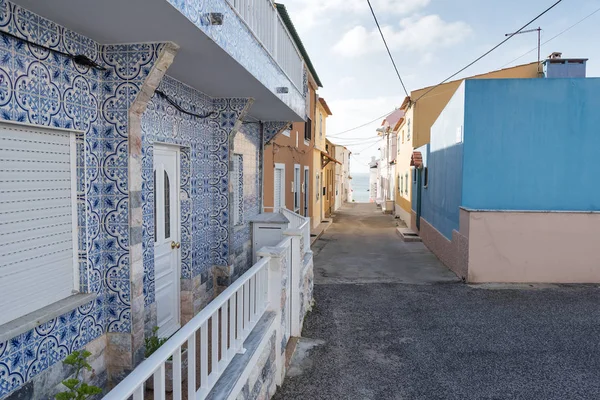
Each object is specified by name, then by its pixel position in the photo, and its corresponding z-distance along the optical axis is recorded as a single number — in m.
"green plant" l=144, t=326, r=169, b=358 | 3.97
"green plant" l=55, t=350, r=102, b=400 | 2.61
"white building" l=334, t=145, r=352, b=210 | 34.33
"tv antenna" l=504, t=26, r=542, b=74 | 14.00
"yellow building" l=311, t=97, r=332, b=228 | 19.44
